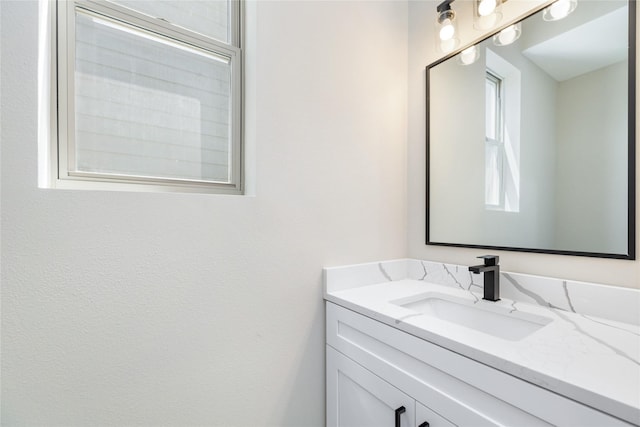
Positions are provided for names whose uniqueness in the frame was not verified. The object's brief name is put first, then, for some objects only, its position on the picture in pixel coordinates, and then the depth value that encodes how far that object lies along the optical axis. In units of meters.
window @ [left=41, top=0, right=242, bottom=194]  0.84
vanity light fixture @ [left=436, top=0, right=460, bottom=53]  1.18
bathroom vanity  0.55
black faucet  1.03
